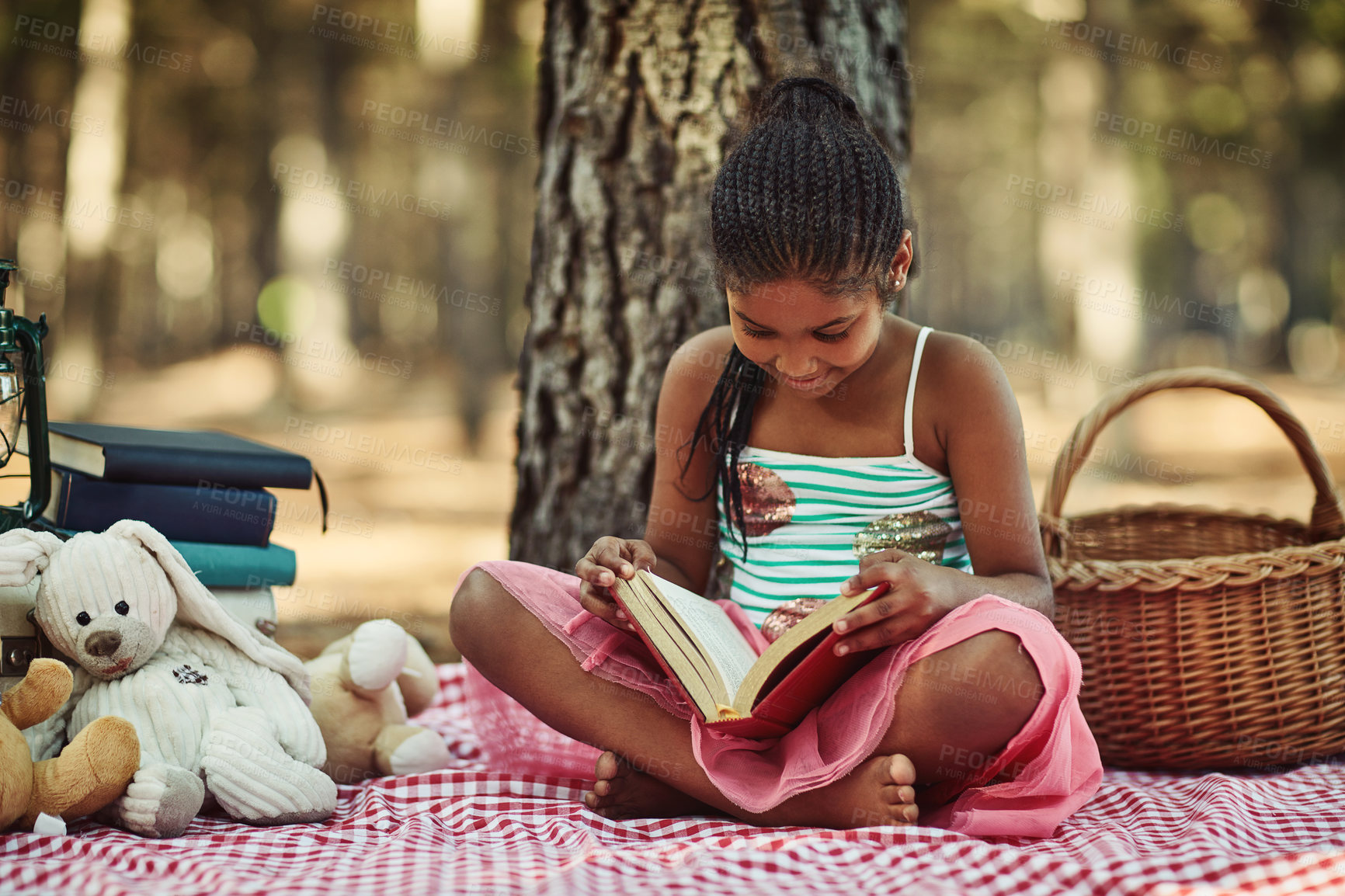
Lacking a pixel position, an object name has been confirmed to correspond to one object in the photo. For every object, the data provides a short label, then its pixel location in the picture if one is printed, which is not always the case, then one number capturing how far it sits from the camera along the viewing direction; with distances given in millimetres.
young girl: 1500
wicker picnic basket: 2025
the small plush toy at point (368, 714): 1899
